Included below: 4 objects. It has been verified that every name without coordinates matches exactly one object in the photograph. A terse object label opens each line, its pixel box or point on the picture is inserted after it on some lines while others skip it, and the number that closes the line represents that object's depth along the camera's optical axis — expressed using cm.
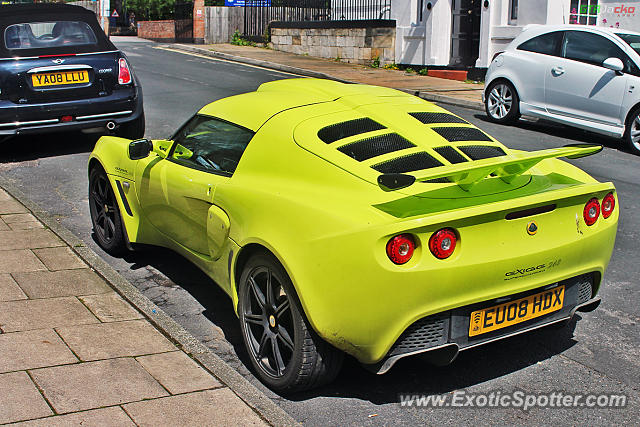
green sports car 371
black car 931
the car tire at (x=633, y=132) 1097
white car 1126
